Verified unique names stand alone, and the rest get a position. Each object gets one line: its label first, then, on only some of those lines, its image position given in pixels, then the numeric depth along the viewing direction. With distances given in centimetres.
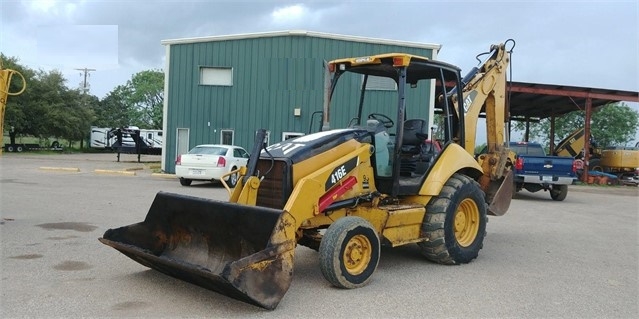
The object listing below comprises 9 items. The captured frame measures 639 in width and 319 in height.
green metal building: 2180
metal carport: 2314
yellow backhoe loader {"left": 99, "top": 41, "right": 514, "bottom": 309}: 481
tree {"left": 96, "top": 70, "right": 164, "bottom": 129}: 7094
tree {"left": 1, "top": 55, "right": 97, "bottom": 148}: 4259
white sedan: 1634
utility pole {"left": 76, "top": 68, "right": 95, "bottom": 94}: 6089
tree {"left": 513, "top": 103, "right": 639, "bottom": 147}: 5319
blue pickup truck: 1599
